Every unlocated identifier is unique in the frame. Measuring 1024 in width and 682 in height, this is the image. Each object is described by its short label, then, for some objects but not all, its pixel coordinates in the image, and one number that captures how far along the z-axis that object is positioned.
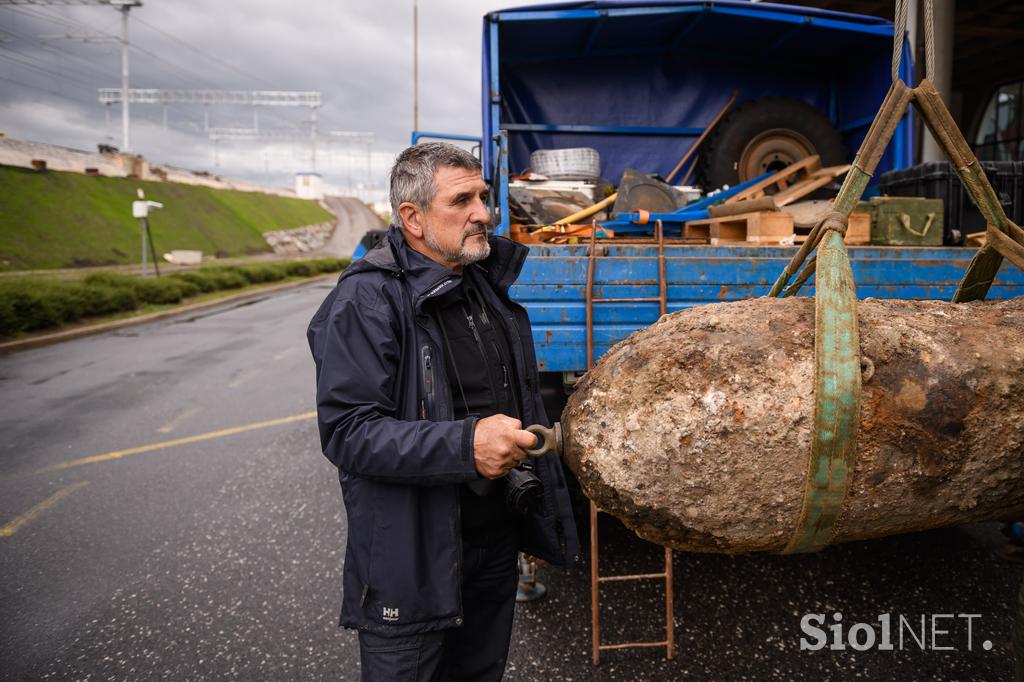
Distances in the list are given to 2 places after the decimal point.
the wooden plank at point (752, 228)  3.24
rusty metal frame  2.61
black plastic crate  3.50
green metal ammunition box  3.24
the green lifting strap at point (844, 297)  1.30
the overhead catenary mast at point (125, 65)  34.59
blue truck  4.26
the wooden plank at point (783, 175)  4.26
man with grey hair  1.51
